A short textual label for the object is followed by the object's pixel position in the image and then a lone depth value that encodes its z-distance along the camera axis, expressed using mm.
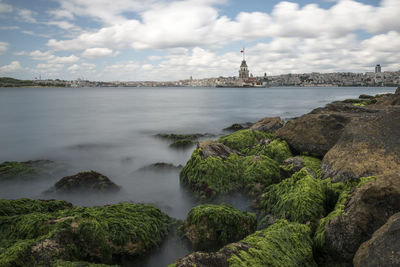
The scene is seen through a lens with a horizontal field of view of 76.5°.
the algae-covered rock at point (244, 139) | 11297
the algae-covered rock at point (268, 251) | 3227
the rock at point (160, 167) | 11169
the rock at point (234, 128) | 20431
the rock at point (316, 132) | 8062
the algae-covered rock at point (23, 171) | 9852
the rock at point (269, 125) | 13866
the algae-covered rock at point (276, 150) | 8906
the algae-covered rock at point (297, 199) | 4973
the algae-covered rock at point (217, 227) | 5000
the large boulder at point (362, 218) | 3551
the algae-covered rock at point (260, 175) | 7398
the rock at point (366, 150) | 5455
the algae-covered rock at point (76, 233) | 3766
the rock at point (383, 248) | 2736
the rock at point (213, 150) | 8724
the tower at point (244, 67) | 196650
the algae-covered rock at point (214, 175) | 7742
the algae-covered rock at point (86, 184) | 8500
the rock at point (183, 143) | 15015
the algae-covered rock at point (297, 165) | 7287
